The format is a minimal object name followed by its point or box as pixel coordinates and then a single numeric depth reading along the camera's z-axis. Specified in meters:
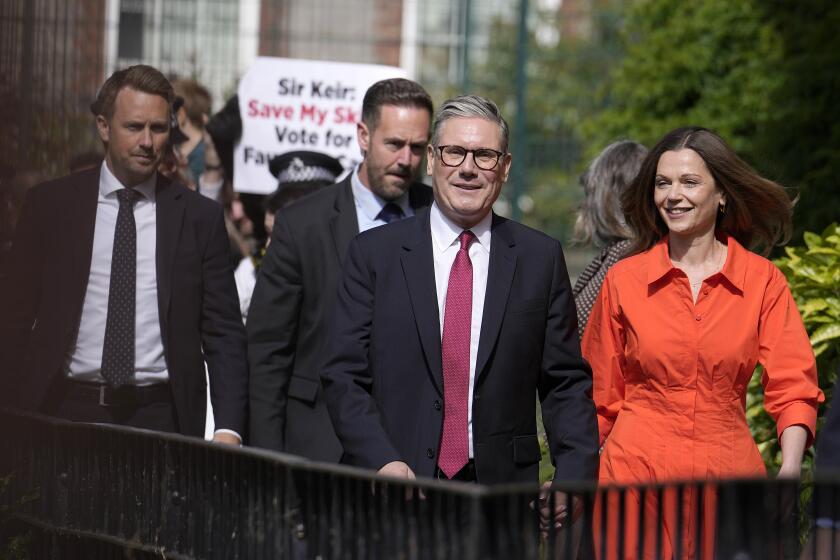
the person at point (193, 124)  16.65
